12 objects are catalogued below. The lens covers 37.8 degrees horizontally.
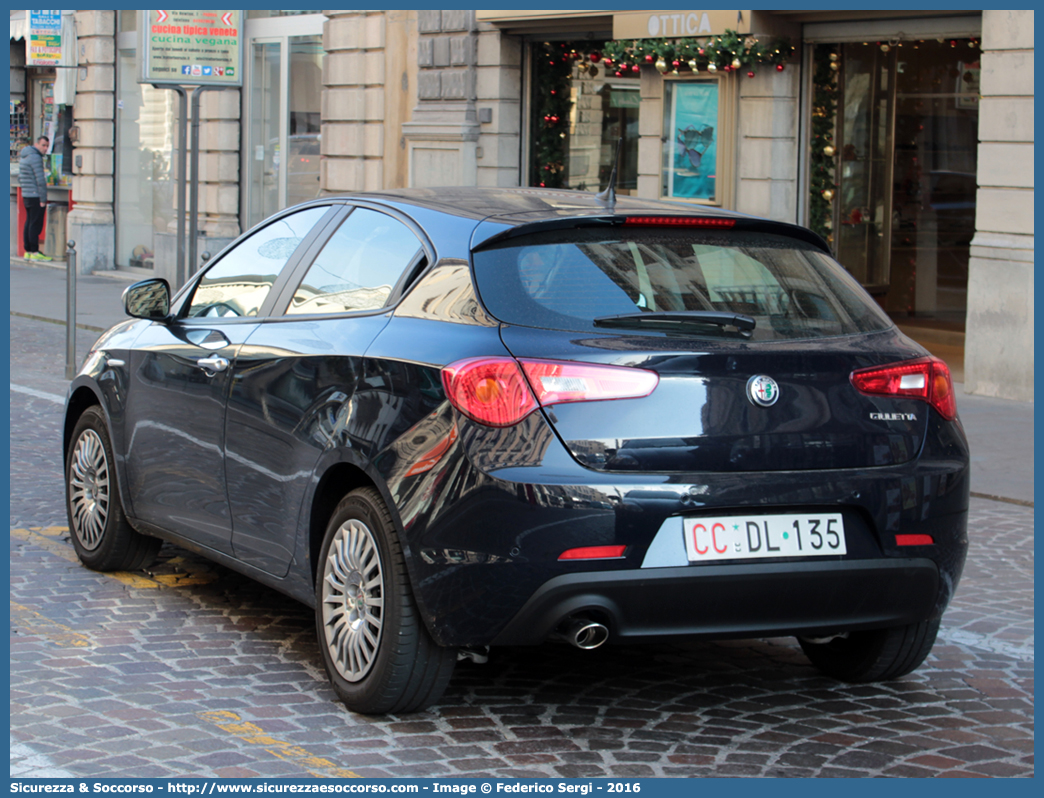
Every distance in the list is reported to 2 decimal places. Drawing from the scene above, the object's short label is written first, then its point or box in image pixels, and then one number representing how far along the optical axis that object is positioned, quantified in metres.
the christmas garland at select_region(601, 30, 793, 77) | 15.13
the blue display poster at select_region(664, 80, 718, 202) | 16.02
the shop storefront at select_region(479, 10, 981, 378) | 15.38
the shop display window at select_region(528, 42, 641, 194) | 18.05
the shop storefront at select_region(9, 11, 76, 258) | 26.41
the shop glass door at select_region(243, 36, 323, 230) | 21.92
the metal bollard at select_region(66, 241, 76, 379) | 12.93
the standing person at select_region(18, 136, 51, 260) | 26.98
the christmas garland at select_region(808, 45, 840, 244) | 15.51
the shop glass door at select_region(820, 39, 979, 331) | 16.03
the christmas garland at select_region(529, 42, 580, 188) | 18.53
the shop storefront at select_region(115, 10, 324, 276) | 21.97
